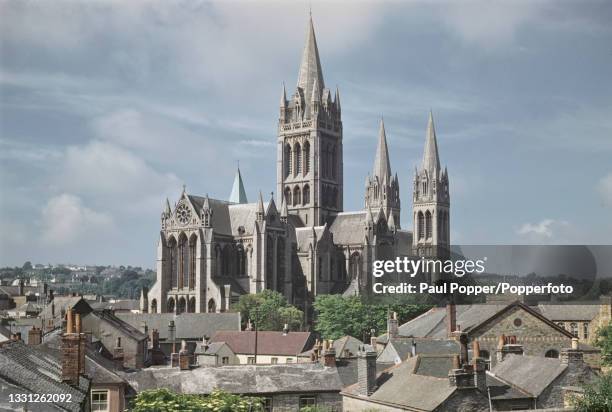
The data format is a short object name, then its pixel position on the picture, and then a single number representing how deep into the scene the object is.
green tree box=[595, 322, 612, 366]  46.98
